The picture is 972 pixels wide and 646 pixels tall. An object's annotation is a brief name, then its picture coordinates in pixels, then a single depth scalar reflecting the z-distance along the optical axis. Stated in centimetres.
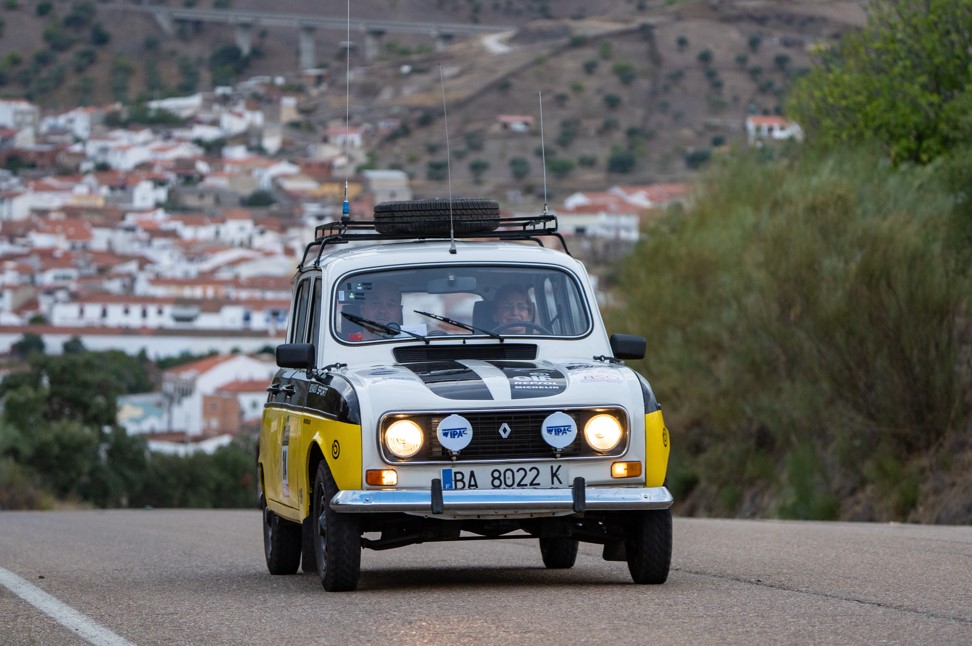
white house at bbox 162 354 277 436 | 14238
